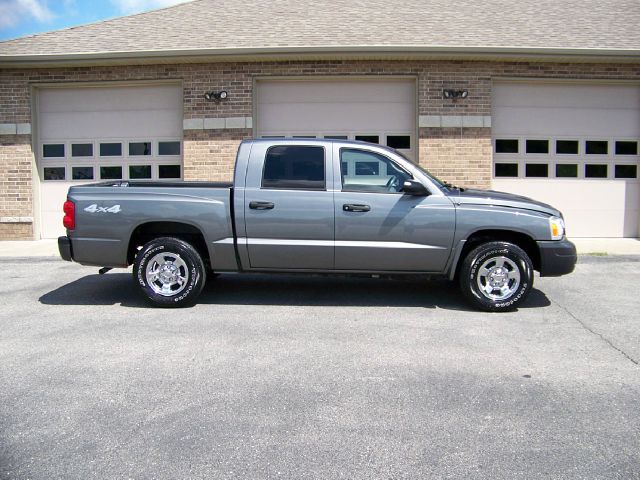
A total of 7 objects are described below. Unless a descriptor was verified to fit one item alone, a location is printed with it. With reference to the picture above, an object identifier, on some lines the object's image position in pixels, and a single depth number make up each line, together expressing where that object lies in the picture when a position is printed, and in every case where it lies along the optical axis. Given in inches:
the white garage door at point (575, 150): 467.2
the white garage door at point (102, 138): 478.0
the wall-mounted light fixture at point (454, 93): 450.0
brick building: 450.9
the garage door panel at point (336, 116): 466.6
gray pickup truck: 241.4
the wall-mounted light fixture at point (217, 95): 456.4
